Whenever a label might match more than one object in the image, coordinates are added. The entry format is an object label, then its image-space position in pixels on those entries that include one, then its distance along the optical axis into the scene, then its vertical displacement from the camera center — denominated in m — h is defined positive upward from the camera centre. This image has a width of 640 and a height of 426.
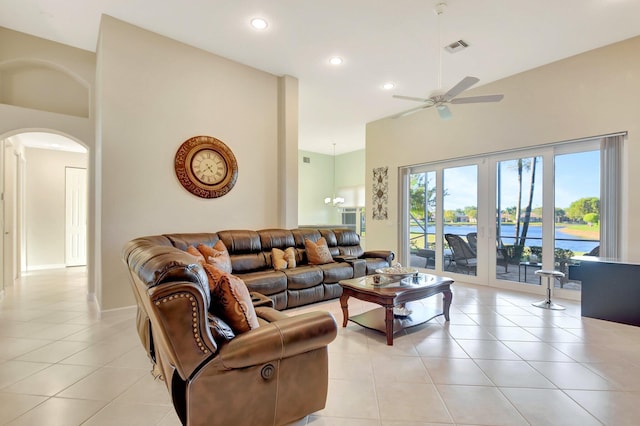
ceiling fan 3.11 +1.26
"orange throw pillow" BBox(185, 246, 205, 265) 3.32 -0.46
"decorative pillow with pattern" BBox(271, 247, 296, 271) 4.15 -0.67
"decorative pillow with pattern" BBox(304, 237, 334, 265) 4.54 -0.64
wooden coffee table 2.81 -0.84
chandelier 9.15 +0.37
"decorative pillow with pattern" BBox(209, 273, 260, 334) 1.58 -0.52
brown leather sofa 3.66 -0.78
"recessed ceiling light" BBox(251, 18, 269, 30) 3.60 +2.29
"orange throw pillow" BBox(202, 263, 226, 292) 1.65 -0.36
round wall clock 4.18 +0.64
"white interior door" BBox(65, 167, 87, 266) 6.96 -0.16
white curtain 3.98 +0.24
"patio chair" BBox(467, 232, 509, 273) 5.05 -0.77
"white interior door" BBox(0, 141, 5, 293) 4.40 -0.03
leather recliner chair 1.31 -0.72
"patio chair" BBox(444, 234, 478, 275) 5.48 -0.79
